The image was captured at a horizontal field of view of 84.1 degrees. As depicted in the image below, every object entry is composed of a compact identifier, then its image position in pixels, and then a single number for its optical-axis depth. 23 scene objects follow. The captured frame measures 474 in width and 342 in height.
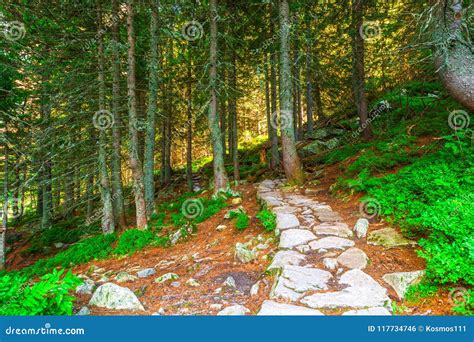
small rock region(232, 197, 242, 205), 8.60
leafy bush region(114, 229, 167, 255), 7.30
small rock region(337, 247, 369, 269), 3.78
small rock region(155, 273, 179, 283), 4.50
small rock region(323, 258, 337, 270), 3.79
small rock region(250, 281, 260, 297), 3.56
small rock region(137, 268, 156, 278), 5.06
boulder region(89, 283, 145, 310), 3.52
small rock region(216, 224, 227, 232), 6.76
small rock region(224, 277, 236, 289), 3.90
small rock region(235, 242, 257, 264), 4.70
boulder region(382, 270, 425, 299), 3.25
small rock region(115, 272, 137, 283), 4.85
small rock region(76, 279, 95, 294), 4.20
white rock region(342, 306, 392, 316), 2.84
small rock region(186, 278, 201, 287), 4.14
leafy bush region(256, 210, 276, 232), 5.50
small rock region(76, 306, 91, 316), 3.32
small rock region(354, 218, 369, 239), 4.61
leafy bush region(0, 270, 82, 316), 2.74
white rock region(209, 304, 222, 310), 3.34
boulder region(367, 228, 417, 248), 4.12
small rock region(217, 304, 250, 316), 3.10
